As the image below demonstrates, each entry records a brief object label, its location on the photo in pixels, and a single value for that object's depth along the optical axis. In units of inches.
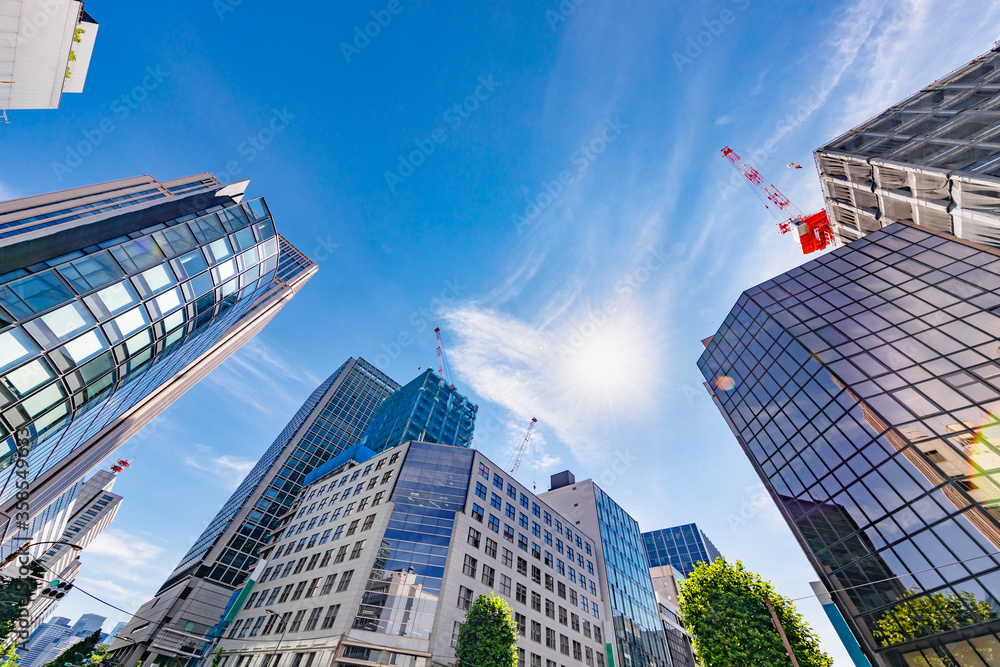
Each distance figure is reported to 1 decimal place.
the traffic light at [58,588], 635.5
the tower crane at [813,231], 2416.3
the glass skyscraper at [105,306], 525.7
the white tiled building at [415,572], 1318.9
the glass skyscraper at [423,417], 3646.7
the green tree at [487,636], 1109.1
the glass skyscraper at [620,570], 2087.8
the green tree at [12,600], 1517.0
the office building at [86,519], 5049.2
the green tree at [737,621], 786.8
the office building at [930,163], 1102.4
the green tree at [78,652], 1883.4
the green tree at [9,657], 1213.3
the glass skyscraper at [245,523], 2322.8
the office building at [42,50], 1102.4
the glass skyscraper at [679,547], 4970.5
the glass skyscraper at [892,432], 674.2
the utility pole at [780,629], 717.3
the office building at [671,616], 2578.7
